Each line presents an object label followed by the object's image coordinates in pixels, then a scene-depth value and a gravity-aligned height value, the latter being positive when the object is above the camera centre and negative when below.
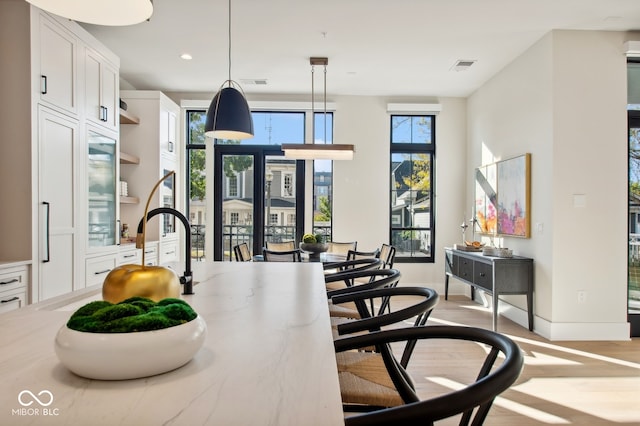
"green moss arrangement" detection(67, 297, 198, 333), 0.71 -0.20
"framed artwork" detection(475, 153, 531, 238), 4.24 +0.17
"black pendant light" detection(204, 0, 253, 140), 2.66 +0.65
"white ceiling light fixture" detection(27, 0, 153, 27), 1.25 +0.65
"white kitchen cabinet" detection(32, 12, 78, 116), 2.91 +1.13
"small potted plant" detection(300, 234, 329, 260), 4.45 -0.39
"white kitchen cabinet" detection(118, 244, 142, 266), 4.19 -0.48
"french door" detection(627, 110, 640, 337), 3.92 -0.12
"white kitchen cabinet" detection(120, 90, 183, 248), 5.03 +0.75
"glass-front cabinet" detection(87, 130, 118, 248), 3.66 +0.20
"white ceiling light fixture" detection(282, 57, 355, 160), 4.61 +0.72
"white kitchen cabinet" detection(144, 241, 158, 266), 4.73 -0.51
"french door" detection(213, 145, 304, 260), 6.07 +0.20
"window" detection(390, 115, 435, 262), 6.15 +0.41
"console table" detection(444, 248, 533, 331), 4.03 -0.67
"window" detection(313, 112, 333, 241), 6.10 +0.43
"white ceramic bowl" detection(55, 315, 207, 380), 0.69 -0.25
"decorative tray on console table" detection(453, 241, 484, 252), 4.93 -0.43
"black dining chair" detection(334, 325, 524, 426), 0.71 -0.36
